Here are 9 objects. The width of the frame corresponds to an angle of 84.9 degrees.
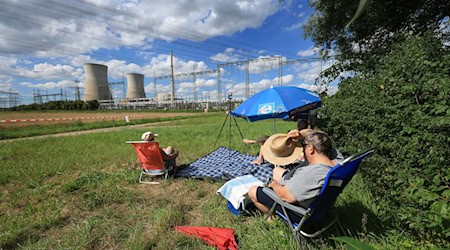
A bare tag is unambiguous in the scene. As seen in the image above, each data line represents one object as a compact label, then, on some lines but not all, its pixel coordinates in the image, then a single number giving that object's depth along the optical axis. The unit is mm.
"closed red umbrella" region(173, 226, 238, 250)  2309
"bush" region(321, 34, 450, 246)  1867
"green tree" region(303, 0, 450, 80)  5801
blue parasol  4336
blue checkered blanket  4229
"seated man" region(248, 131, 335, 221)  2037
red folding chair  4199
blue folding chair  1891
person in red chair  4401
